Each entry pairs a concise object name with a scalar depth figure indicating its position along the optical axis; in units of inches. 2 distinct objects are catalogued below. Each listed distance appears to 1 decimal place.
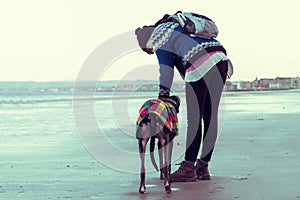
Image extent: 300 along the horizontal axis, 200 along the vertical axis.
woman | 217.5
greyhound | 196.1
